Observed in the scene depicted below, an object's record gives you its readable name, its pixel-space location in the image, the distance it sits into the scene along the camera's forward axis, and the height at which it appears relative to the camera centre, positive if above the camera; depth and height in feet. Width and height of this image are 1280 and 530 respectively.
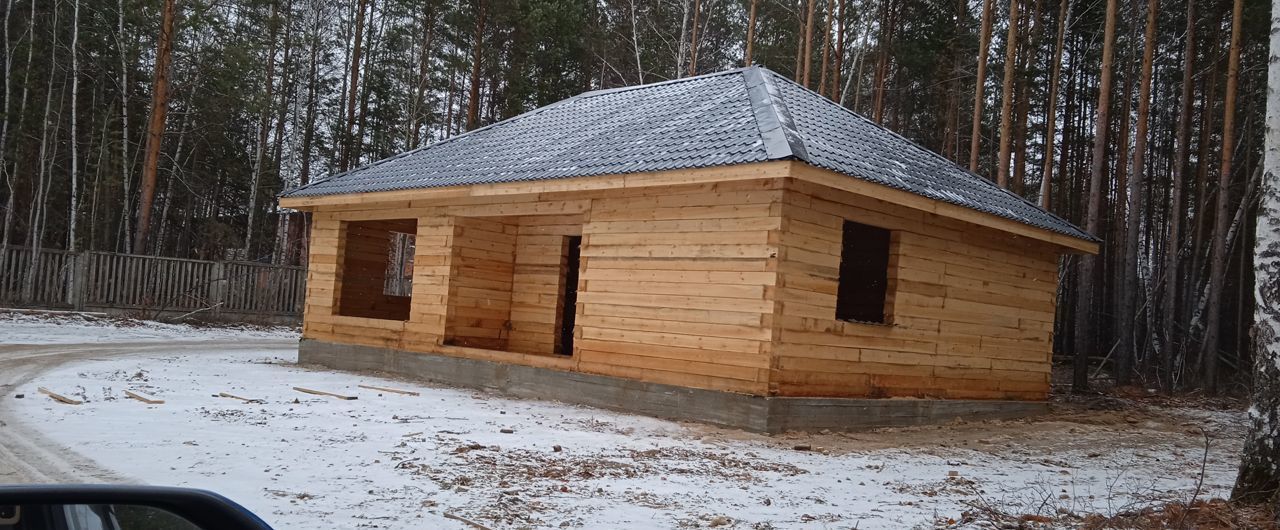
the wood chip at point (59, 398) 28.53 -5.18
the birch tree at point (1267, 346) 20.02 -0.06
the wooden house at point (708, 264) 32.89 +1.42
